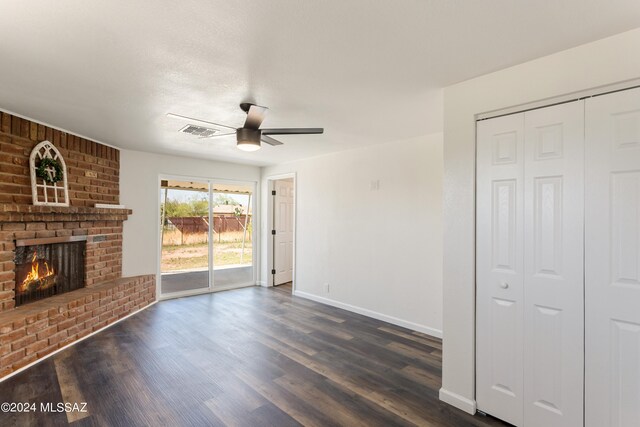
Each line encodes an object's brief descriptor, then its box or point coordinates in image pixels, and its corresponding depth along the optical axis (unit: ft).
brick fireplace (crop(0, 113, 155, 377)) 9.80
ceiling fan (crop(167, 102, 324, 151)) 8.97
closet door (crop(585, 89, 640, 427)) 5.58
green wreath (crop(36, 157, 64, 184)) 10.93
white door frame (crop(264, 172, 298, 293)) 20.36
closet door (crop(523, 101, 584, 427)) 6.16
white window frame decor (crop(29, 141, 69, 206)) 10.78
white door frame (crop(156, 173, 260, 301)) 16.67
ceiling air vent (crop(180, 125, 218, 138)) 10.89
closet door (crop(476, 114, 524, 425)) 6.89
